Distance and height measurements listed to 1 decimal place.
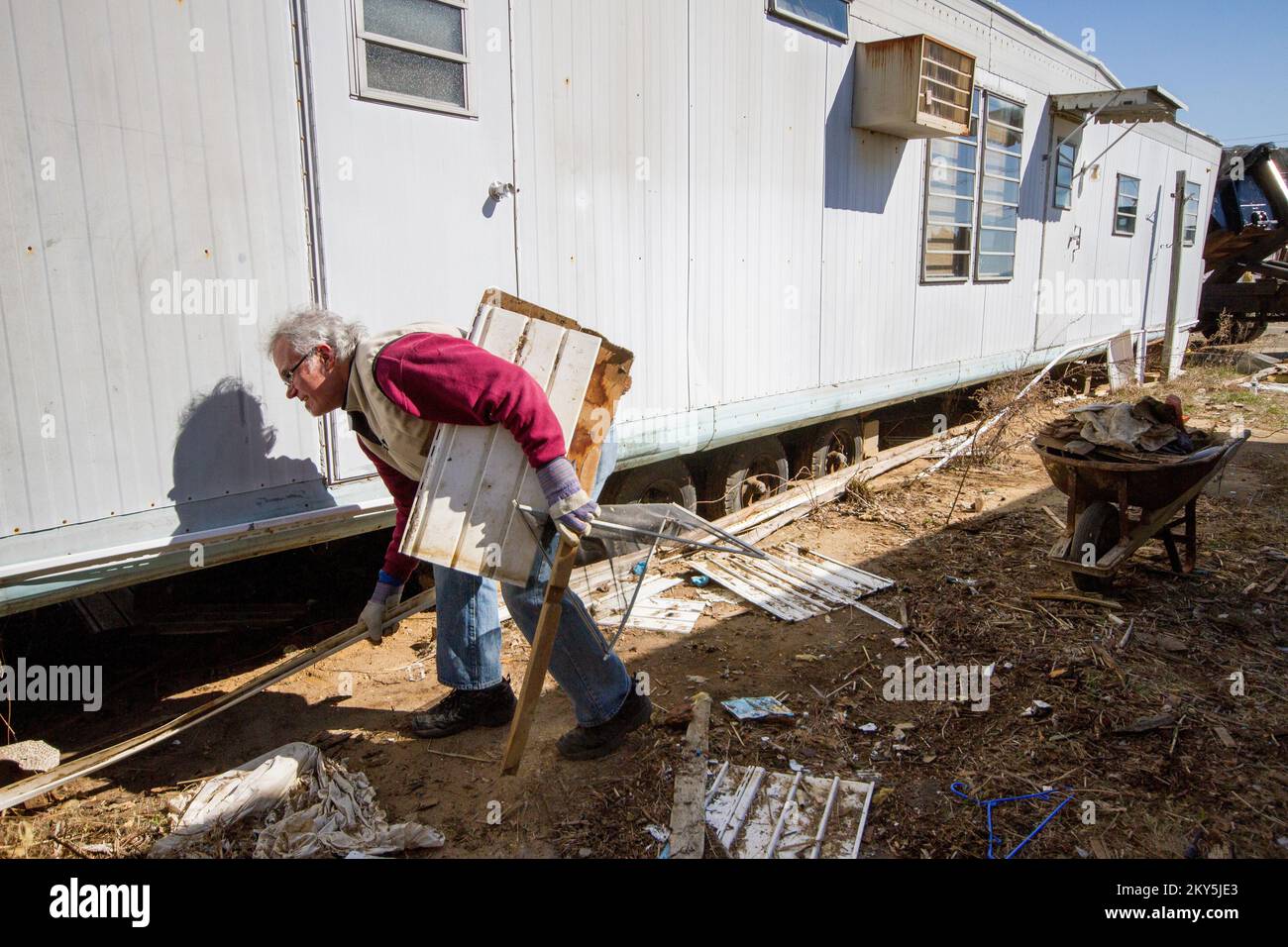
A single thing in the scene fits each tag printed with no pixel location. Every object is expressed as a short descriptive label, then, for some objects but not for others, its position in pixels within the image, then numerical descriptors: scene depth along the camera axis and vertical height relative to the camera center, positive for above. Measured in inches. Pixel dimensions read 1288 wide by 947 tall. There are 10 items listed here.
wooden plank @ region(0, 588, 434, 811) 106.3 -57.8
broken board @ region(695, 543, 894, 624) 185.3 -67.6
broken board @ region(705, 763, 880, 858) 106.2 -68.2
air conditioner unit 244.2 +57.0
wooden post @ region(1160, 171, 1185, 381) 533.3 +4.8
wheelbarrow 178.2 -47.2
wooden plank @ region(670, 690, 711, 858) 104.7 -66.2
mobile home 108.3 +11.4
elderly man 100.6 -21.1
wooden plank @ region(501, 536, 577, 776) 101.4 -42.9
